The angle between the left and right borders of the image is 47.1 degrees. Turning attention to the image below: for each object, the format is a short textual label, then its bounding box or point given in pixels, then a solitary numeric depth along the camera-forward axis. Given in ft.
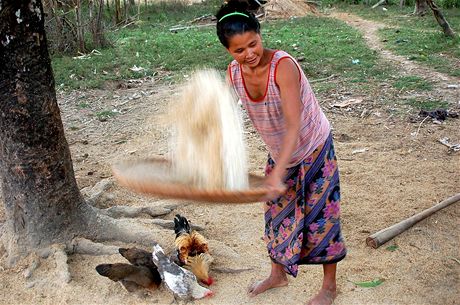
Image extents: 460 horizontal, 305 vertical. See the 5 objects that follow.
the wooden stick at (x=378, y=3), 56.61
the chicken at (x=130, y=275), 8.85
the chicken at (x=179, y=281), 9.01
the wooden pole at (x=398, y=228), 10.59
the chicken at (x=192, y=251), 9.50
